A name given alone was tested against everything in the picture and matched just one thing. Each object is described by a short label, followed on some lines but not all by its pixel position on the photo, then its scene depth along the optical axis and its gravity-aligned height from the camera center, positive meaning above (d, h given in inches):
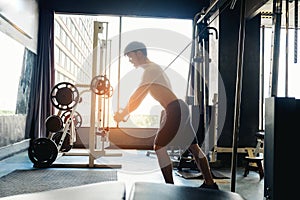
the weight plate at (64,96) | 180.2 +4.5
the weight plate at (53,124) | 178.9 -10.6
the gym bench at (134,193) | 53.0 -14.8
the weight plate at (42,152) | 170.1 -24.4
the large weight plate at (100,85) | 181.5 +10.8
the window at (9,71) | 183.6 +19.2
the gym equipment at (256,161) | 157.6 -25.3
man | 113.5 +0.1
